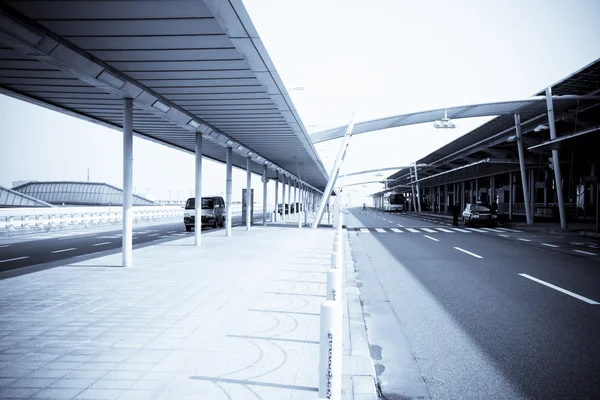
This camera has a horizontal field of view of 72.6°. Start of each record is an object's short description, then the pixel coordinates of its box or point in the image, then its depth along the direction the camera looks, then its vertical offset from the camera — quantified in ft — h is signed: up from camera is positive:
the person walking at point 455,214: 93.32 -1.06
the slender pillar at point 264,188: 91.33 +4.78
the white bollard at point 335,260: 16.24 -2.06
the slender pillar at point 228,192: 64.28 +2.56
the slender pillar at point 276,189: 123.61 +6.14
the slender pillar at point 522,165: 88.94 +10.24
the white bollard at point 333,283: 11.64 -2.15
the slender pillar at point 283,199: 125.39 +2.99
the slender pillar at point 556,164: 75.25 +8.48
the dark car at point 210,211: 77.97 -0.57
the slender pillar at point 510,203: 116.61 +1.93
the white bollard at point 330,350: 8.40 -2.97
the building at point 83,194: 207.10 +6.99
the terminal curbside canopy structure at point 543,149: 69.26 +17.88
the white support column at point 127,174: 32.24 +2.66
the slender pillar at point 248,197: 76.73 +2.23
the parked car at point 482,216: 91.20 -1.47
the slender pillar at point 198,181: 48.65 +3.26
